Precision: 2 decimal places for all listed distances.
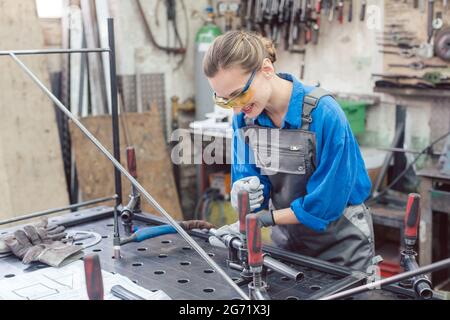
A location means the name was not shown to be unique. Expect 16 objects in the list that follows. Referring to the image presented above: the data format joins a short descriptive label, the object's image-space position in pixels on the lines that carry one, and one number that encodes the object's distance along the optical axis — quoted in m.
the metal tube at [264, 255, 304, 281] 1.51
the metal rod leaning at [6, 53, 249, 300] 1.25
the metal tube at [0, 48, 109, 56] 1.85
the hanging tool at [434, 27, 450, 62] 3.52
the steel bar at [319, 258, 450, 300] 1.03
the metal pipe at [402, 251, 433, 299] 1.38
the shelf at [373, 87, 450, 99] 3.52
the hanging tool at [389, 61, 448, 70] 3.59
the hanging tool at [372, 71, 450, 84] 3.52
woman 1.77
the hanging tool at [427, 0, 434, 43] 3.58
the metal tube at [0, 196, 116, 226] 1.93
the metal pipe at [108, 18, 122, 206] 2.02
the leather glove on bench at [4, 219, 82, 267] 1.73
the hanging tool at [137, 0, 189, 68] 4.42
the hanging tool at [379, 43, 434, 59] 3.63
